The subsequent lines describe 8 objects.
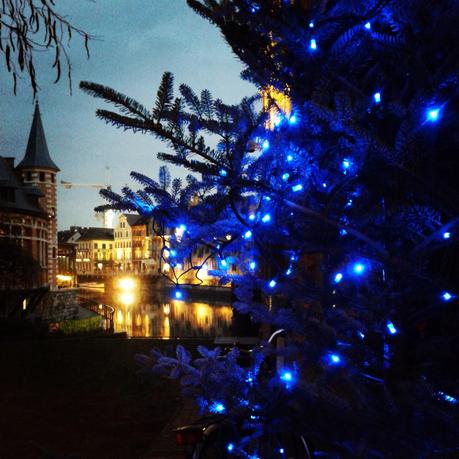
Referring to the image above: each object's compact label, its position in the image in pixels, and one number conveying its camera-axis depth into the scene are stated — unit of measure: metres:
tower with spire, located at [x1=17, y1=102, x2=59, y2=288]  46.09
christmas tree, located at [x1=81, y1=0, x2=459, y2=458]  1.52
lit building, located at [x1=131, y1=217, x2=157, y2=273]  107.96
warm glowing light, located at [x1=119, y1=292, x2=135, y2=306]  60.59
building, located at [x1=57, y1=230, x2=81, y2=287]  60.06
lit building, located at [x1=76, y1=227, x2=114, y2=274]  129.25
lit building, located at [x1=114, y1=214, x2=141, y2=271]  119.81
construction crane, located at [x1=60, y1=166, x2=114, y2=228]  156.98
